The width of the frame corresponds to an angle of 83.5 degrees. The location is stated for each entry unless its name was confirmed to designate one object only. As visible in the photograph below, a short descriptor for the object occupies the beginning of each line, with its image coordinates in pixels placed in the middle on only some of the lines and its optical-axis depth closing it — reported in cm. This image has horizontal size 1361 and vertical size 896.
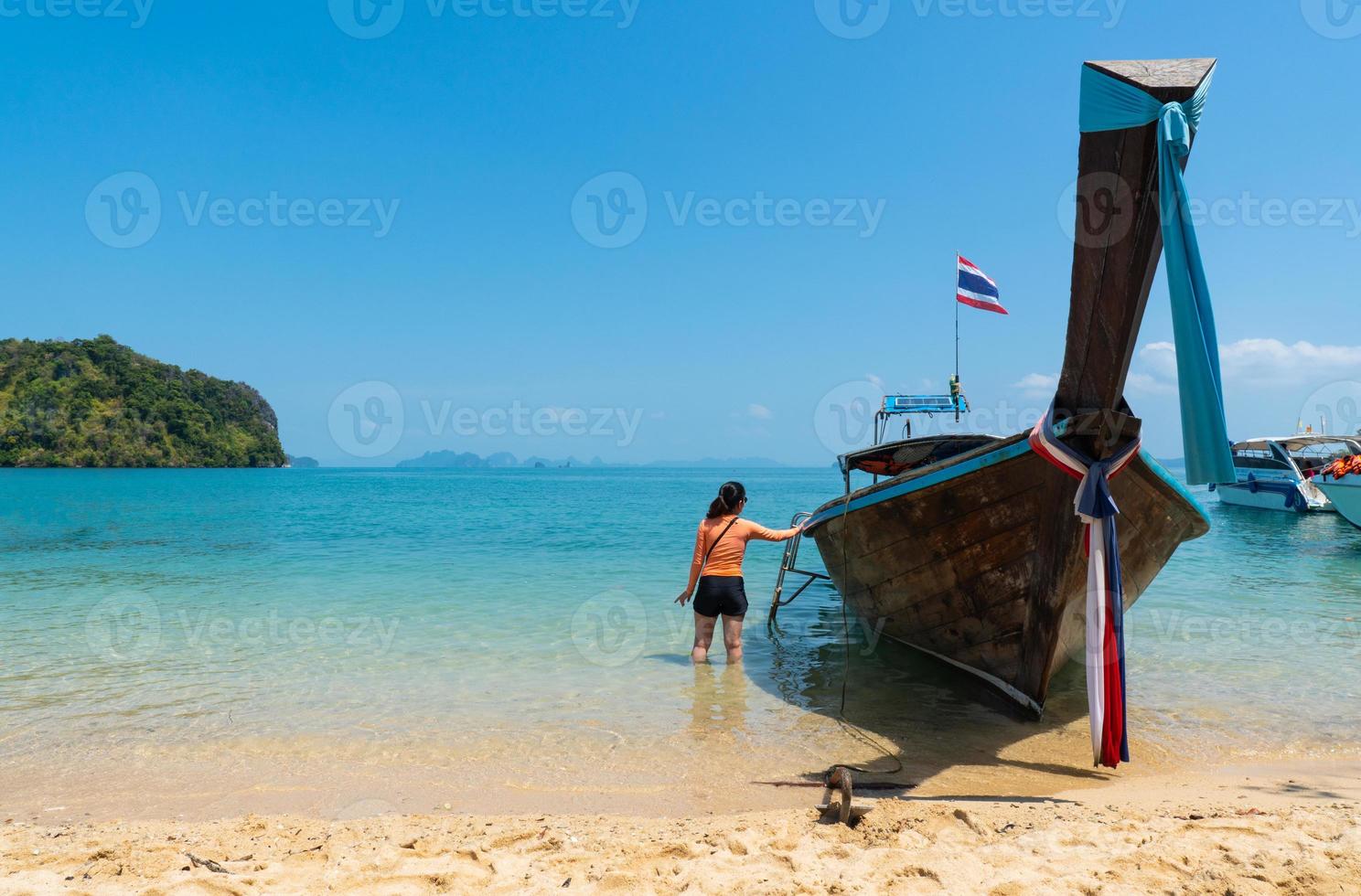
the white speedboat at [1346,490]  2017
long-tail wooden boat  362
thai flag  944
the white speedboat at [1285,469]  2897
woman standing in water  671
